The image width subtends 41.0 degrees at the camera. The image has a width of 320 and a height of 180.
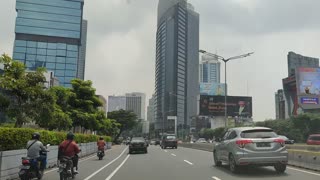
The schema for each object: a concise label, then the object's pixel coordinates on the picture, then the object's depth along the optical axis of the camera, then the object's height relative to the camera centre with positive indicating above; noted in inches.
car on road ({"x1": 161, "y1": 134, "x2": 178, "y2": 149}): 2186.3 -13.5
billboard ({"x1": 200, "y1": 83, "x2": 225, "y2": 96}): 3853.3 +462.8
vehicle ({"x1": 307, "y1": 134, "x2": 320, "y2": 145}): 1750.5 +8.4
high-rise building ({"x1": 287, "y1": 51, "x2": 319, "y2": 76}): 4810.5 +935.0
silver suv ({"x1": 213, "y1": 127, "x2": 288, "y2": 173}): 637.3 -11.8
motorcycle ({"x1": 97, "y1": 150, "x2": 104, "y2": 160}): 1181.1 -44.0
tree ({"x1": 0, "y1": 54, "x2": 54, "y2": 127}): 933.8 +97.2
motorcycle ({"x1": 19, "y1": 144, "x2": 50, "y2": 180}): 499.7 -38.4
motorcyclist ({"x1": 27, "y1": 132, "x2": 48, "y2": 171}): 531.5 -15.1
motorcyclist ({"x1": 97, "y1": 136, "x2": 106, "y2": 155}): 1199.9 -19.6
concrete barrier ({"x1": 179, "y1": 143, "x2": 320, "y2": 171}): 707.4 -30.8
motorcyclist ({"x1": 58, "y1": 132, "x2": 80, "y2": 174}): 553.0 -13.7
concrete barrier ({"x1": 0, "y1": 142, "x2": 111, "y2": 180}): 580.6 -37.2
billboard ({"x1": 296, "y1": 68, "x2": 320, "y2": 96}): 2955.2 +420.0
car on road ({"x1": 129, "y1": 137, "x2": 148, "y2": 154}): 1541.6 -26.0
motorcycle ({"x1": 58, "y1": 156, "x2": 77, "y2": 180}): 535.1 -37.0
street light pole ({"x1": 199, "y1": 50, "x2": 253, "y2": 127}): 1784.0 +345.1
